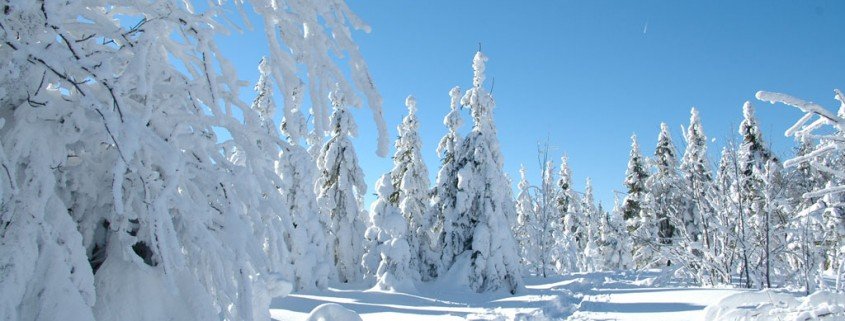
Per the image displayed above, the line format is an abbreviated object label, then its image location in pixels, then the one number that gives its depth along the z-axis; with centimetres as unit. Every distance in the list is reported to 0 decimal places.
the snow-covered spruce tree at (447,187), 2188
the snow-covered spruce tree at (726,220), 1127
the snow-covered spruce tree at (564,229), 4016
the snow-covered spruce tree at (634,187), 3289
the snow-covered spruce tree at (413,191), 2486
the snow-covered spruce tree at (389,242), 1992
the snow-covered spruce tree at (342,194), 2320
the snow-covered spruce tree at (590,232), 4005
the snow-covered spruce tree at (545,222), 2221
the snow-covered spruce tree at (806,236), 855
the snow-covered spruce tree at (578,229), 4037
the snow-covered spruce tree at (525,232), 3828
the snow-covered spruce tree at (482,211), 1973
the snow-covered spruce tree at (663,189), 2928
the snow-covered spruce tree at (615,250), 3616
